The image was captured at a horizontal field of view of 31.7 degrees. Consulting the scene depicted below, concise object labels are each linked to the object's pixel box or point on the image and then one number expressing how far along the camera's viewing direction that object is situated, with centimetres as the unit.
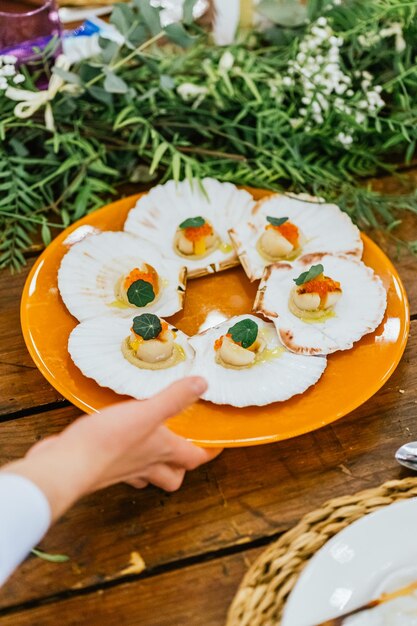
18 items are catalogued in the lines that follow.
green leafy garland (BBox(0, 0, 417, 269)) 151
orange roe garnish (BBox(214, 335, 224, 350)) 115
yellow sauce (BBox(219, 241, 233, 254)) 138
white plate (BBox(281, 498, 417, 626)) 85
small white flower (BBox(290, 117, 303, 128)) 159
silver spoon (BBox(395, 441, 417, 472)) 106
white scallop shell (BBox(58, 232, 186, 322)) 125
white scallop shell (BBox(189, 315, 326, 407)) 109
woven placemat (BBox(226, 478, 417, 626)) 88
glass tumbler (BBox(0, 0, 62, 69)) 156
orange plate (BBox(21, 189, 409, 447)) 106
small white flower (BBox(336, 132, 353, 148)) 156
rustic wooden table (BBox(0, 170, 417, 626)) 93
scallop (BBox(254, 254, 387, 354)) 118
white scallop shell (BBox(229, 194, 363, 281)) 135
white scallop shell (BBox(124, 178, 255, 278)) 137
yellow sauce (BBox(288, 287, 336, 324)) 122
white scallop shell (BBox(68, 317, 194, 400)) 110
